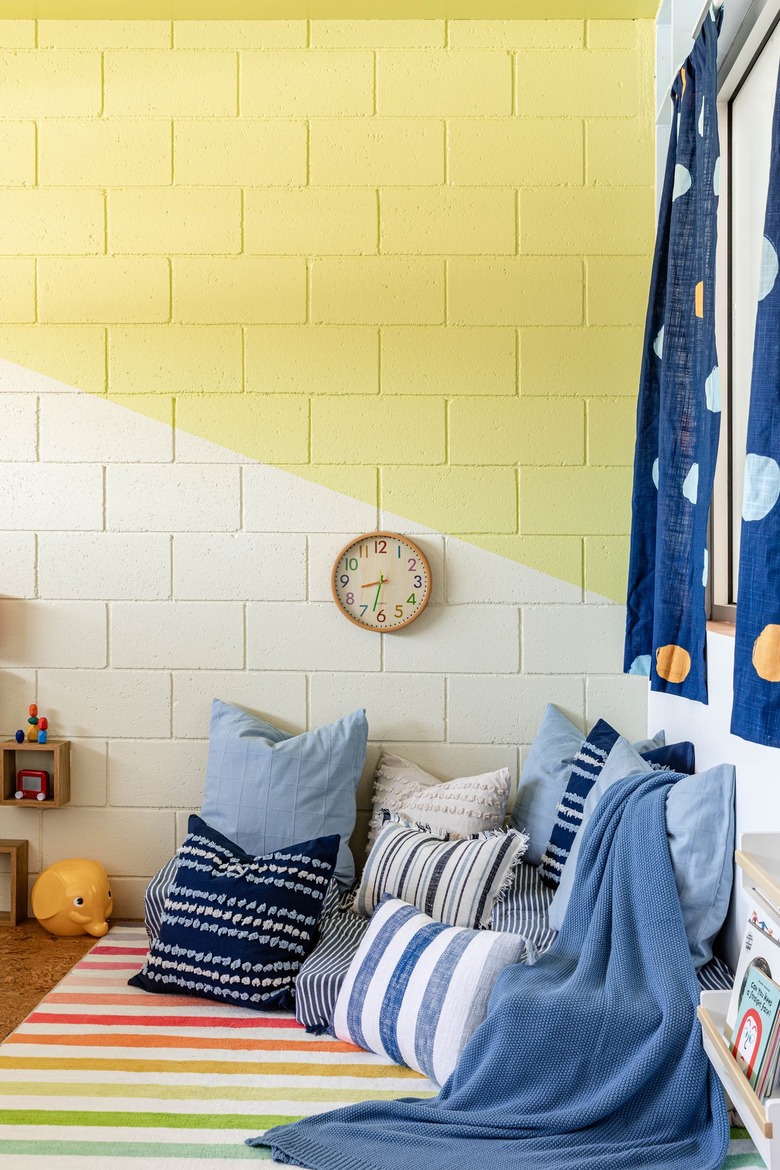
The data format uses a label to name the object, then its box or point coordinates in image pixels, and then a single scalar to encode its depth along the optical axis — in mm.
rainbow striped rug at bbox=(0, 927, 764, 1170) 1704
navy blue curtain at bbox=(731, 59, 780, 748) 1541
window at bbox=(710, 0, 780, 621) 2266
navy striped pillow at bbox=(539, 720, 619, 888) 2449
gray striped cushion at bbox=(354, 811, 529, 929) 2260
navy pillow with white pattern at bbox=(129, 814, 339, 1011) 2283
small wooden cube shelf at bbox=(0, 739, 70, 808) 2787
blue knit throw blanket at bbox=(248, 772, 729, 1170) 1626
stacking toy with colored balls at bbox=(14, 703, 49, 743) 2818
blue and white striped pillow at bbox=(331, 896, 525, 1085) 1903
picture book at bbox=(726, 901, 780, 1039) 1454
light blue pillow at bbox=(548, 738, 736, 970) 1959
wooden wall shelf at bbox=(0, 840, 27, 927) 2801
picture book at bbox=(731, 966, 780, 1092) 1404
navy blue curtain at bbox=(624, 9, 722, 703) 2115
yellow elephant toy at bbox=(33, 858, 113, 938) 2732
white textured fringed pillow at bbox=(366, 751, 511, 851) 2561
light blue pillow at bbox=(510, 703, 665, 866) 2596
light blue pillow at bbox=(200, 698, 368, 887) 2637
